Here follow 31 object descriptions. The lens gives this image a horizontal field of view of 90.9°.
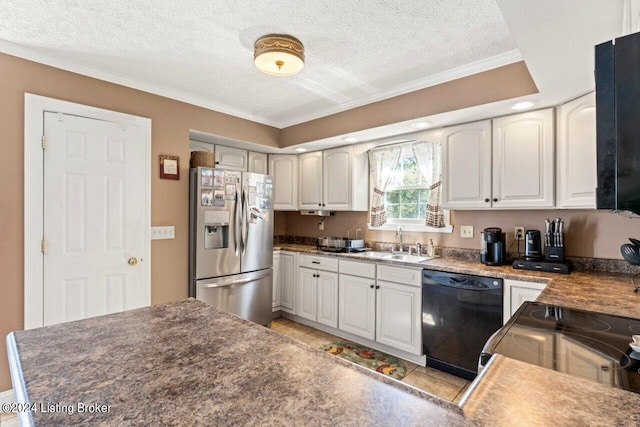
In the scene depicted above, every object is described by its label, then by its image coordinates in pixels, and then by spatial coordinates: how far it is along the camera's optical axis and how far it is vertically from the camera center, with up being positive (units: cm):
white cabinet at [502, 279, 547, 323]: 213 -55
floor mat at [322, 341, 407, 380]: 266 -133
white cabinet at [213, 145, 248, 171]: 372 +67
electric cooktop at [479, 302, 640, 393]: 85 -43
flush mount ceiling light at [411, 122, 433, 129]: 284 +81
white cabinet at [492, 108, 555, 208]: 235 +41
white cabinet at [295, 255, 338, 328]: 336 -86
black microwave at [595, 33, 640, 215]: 64 +19
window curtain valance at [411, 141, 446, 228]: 319 +41
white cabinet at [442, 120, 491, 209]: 263 +41
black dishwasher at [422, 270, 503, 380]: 231 -81
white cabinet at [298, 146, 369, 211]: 367 +40
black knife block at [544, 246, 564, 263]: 232 -30
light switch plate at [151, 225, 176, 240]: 282 -18
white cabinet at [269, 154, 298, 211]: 422 +43
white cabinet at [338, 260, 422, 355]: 273 -86
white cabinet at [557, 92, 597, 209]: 210 +42
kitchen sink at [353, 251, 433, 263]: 308 -45
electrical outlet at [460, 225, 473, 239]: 299 -17
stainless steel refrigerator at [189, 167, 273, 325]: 303 -29
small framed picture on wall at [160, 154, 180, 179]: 288 +43
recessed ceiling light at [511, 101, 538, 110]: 225 +79
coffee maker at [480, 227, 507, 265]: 257 -28
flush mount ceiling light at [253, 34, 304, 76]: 198 +101
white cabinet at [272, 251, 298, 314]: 378 -82
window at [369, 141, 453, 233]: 323 +27
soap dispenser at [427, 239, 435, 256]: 316 -36
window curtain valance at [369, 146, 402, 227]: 361 +45
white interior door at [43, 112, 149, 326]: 231 -4
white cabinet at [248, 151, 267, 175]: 407 +67
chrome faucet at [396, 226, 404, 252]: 340 -24
